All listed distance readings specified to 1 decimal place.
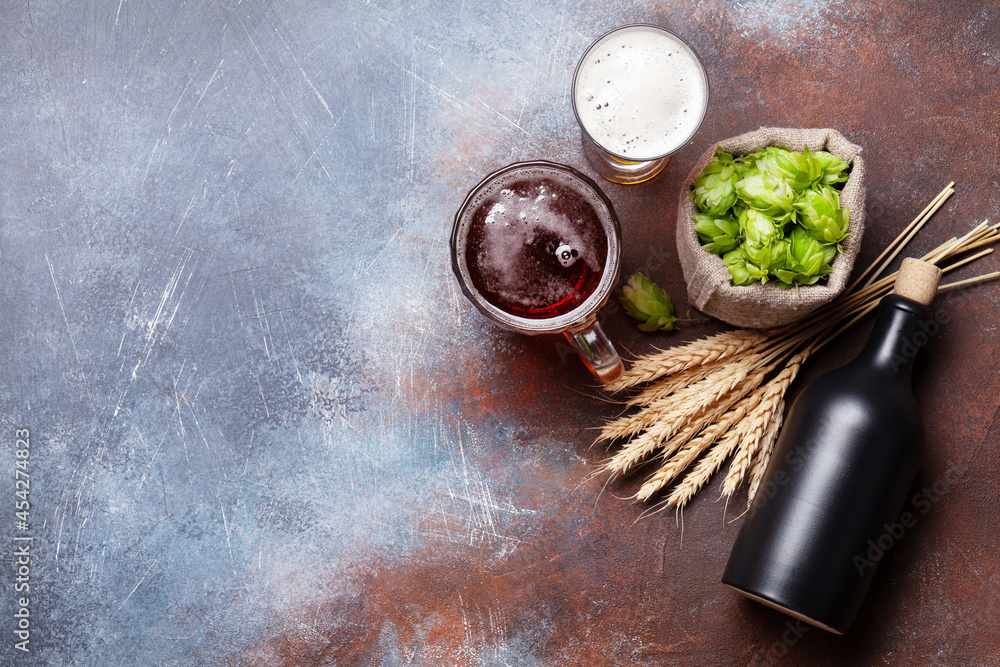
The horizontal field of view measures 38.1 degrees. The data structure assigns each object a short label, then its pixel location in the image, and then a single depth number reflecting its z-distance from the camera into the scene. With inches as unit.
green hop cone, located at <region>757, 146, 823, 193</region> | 32.1
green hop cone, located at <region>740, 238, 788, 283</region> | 31.8
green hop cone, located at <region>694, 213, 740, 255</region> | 32.4
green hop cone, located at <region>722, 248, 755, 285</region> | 32.2
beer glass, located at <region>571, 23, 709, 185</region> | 32.6
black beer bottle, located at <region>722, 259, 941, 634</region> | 31.7
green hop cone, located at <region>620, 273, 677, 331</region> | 34.0
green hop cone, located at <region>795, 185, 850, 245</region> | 31.8
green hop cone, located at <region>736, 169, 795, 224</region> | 31.8
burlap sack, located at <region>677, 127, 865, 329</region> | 32.3
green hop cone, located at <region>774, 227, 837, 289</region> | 32.0
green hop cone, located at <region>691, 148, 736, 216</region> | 32.2
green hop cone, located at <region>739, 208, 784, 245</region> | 31.8
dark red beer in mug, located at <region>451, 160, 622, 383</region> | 32.6
